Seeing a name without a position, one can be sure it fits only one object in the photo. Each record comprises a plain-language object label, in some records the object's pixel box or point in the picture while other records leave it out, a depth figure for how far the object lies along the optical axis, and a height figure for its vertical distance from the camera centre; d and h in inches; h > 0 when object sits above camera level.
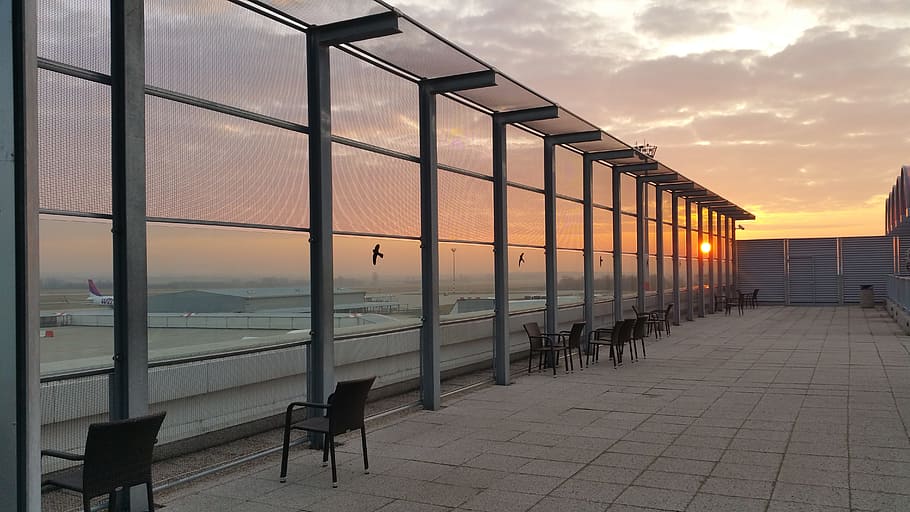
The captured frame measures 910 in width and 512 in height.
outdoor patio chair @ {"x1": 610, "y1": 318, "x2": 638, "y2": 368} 466.1 -45.5
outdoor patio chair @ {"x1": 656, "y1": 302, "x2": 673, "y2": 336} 691.5 -50.6
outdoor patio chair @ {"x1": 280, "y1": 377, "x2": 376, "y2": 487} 210.0 -40.9
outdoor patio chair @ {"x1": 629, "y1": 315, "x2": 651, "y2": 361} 498.0 -43.8
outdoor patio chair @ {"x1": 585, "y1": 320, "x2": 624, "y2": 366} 472.7 -51.1
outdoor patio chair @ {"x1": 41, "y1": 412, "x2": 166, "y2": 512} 153.8 -38.9
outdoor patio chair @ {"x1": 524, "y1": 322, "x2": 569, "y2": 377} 433.2 -46.9
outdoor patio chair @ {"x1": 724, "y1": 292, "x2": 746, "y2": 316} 1041.7 -60.2
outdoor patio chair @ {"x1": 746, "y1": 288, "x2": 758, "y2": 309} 1196.1 -63.6
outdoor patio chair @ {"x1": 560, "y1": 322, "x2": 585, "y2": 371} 438.3 -42.4
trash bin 1195.3 -59.9
